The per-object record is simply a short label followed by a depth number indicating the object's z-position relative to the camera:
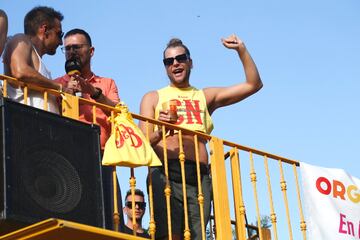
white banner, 8.01
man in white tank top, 6.58
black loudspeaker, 5.70
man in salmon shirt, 6.93
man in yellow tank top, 7.24
